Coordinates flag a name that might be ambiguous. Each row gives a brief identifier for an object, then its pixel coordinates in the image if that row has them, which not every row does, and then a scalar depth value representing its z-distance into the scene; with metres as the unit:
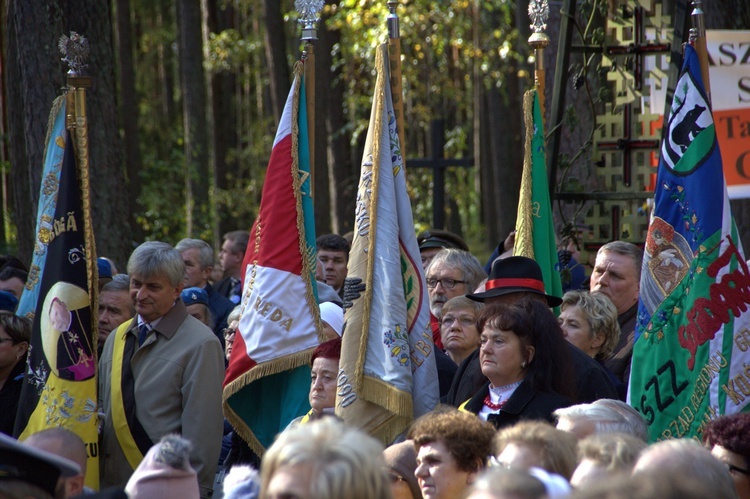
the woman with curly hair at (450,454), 7.46
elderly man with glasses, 12.22
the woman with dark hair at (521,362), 8.93
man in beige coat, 10.20
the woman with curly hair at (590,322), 11.21
